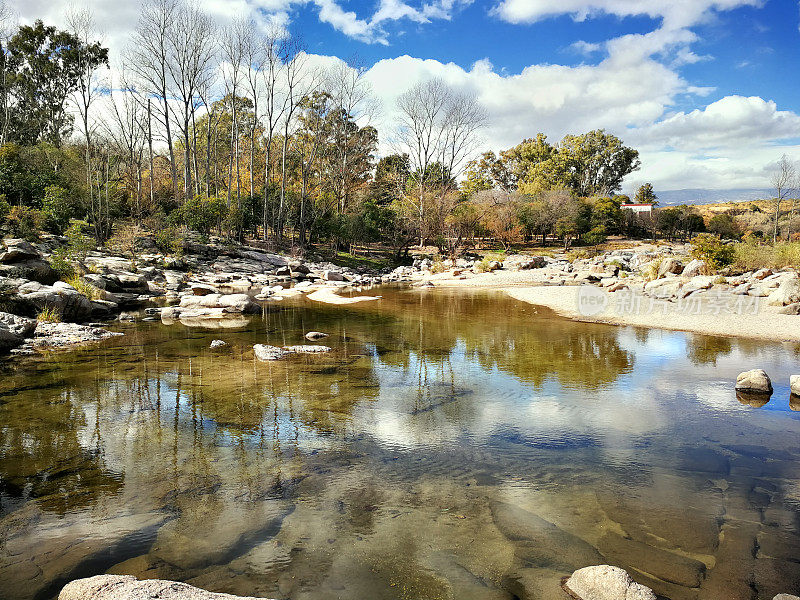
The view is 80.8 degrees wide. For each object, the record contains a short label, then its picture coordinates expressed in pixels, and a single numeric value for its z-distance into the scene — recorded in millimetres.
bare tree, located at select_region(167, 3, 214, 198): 32781
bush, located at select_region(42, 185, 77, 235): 23766
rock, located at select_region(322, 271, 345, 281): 29328
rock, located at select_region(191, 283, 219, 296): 19864
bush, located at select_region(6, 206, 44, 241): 20969
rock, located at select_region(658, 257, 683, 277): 23562
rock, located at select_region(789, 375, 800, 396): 8039
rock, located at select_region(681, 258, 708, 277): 22266
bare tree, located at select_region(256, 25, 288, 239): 34750
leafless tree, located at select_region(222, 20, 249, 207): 34469
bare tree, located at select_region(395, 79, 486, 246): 43688
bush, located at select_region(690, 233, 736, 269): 22484
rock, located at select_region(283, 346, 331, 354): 11133
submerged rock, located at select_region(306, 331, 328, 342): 12796
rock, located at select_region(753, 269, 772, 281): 19573
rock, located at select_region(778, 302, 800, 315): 14469
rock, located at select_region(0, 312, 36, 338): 11238
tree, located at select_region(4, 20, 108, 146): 38875
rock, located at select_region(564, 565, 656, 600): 3197
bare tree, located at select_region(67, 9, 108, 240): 26547
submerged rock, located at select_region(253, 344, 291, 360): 10453
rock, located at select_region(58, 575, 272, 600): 2656
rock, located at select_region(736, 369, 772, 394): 8133
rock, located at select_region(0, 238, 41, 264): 14695
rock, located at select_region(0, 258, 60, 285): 14453
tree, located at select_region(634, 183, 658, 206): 80312
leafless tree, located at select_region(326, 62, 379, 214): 45438
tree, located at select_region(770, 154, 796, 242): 50594
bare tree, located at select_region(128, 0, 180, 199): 32125
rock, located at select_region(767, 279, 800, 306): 15039
